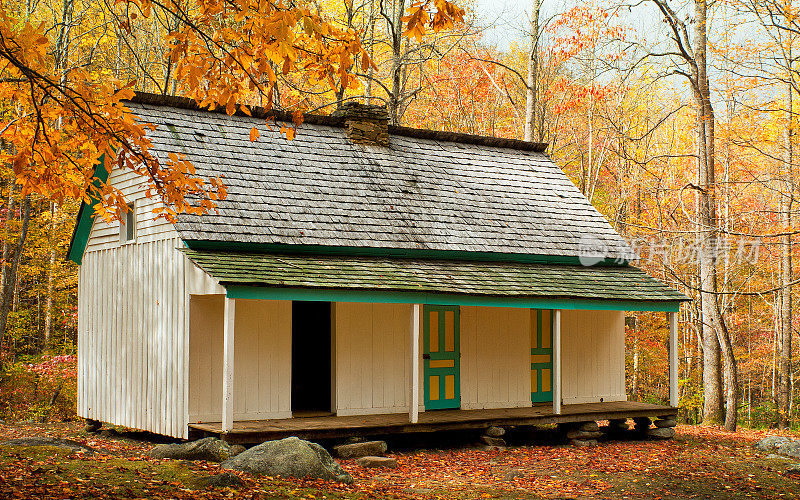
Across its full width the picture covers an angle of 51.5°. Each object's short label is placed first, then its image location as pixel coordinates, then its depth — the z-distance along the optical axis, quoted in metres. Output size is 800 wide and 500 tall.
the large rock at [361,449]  11.82
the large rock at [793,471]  11.38
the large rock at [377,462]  11.53
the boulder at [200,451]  10.59
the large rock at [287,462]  9.51
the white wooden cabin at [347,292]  12.39
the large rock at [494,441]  13.62
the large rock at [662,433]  15.22
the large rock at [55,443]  10.45
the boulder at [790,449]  12.96
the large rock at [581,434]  14.55
